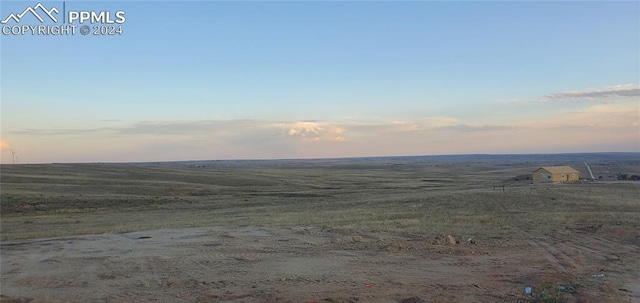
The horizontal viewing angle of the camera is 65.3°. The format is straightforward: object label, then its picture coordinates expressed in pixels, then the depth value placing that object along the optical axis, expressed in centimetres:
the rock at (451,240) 1750
